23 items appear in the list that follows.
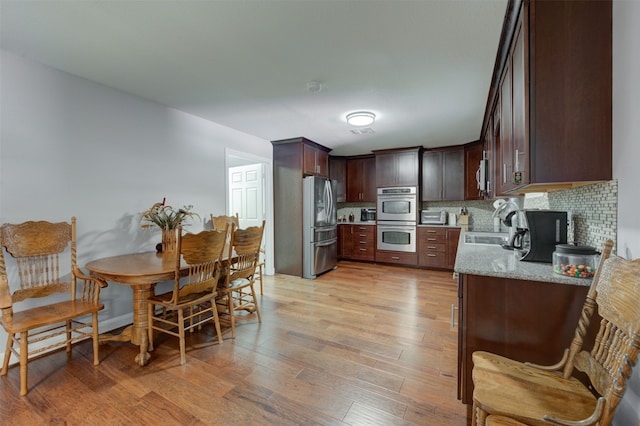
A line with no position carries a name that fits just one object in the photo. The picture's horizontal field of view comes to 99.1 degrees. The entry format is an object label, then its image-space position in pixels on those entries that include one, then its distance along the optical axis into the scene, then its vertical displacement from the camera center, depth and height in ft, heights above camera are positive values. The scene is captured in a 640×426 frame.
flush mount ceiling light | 10.53 +3.62
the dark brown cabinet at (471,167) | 16.15 +2.53
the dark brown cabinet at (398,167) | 17.24 +2.77
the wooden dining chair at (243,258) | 8.25 -1.57
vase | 8.86 -0.96
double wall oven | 17.20 -0.54
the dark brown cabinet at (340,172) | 20.31 +2.84
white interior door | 15.33 +0.96
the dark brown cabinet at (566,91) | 4.21 +1.87
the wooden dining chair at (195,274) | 6.75 -1.72
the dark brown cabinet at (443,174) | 16.83 +2.23
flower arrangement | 8.86 -0.22
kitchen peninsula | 4.44 -1.76
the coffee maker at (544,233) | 5.39 -0.48
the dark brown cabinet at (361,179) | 19.54 +2.24
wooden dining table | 6.52 -1.62
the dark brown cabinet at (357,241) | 18.53 -2.21
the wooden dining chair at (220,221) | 11.64 -0.45
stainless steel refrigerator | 14.69 -0.84
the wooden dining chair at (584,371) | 2.87 -2.20
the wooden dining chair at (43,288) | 5.74 -1.94
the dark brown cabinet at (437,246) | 16.12 -2.22
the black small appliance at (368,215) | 20.06 -0.39
